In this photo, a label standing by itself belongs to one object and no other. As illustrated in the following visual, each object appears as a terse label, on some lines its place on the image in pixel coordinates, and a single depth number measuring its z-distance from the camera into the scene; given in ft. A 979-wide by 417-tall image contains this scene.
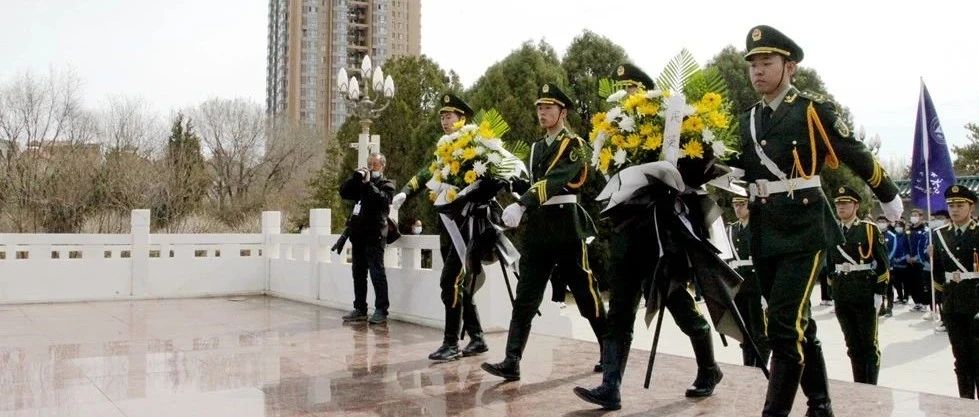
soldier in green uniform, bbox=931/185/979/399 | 20.34
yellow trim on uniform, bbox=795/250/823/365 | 12.43
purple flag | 35.17
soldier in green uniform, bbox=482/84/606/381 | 16.72
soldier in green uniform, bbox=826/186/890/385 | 20.30
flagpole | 34.78
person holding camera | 27.09
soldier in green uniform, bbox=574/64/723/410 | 14.51
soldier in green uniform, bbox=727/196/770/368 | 19.86
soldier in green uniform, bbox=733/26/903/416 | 12.50
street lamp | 42.11
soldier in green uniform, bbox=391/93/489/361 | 20.17
